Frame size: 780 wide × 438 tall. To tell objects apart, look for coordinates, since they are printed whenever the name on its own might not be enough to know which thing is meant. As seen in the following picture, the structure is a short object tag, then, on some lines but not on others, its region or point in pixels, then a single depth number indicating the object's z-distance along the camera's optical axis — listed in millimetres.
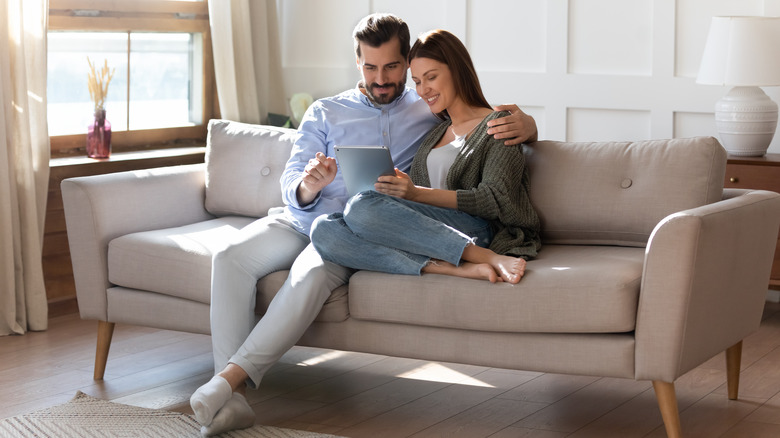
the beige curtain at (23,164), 3598
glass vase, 4039
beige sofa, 2322
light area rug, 2545
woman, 2539
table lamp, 3537
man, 2549
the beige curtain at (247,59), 4566
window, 4137
